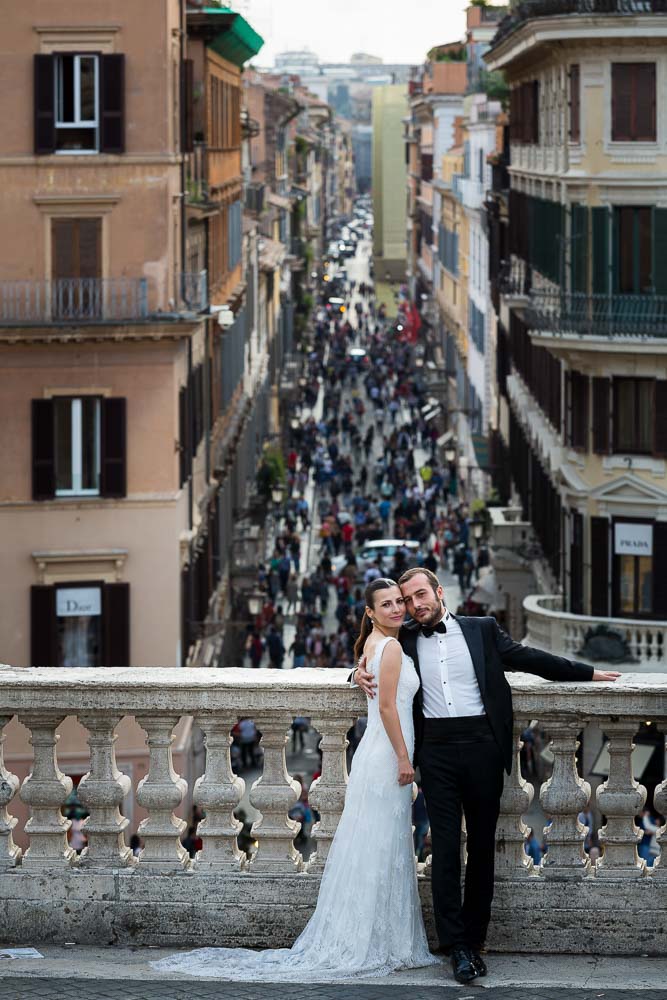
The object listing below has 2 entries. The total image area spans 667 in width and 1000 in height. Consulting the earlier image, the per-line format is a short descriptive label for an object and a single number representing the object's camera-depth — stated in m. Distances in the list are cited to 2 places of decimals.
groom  14.82
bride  14.72
